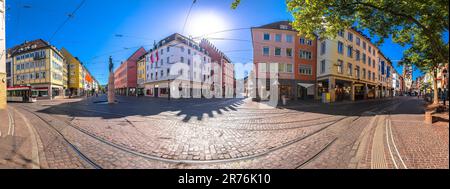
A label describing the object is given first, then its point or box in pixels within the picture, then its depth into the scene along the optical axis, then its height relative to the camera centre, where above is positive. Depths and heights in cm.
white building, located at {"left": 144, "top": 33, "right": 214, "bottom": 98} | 3353 +479
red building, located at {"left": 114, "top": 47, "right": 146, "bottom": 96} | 5159 +558
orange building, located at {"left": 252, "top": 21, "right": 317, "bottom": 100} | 2434 +513
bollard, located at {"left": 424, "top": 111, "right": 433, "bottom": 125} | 703 -103
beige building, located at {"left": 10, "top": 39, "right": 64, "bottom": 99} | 3544 +545
